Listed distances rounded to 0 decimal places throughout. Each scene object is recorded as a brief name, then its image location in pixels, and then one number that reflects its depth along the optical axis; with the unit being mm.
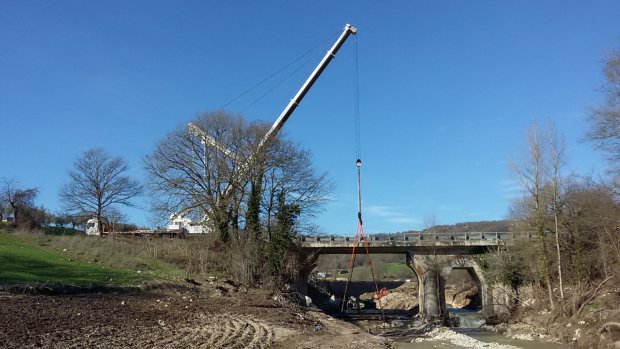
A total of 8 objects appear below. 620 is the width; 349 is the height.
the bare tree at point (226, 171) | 41000
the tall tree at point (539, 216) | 35438
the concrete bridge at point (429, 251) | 52375
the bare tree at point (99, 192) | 63094
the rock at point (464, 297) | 84438
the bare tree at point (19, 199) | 57500
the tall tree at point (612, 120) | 27350
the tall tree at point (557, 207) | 34531
